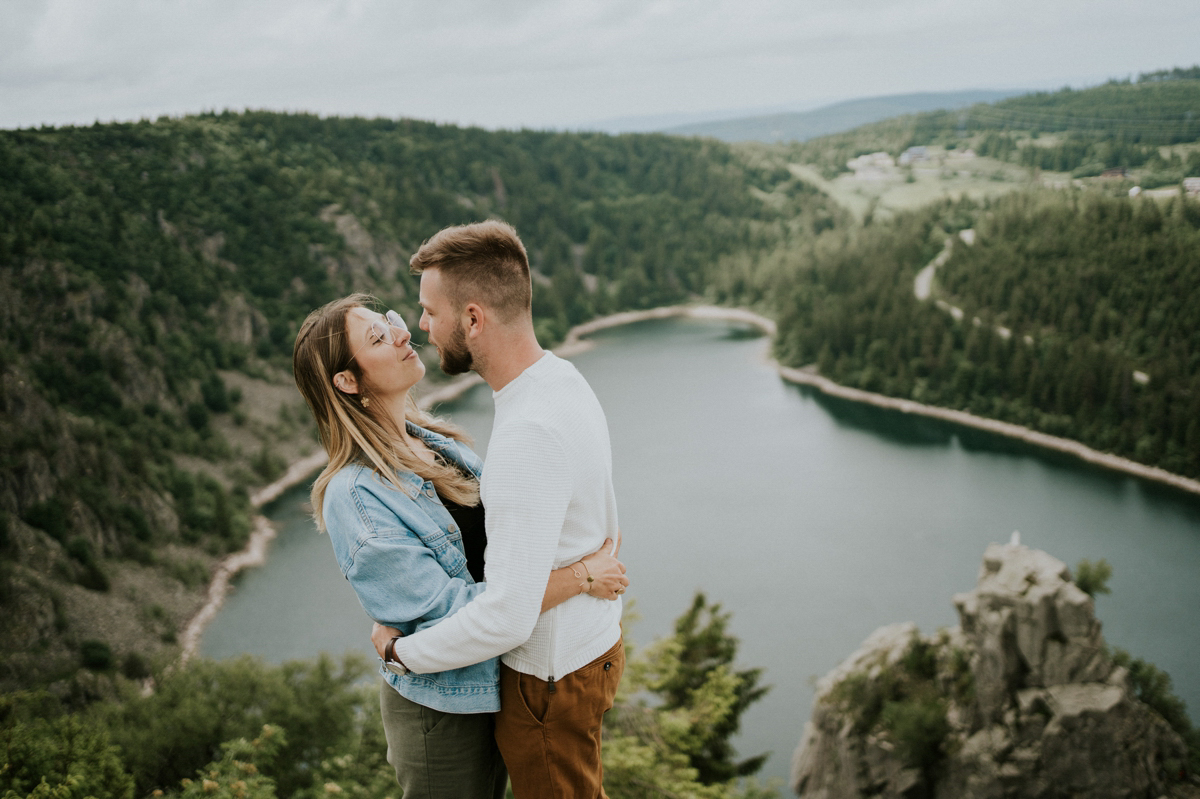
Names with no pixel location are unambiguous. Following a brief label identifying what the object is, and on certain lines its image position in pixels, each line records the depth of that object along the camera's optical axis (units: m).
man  2.07
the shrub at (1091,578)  19.35
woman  2.21
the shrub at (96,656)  25.92
